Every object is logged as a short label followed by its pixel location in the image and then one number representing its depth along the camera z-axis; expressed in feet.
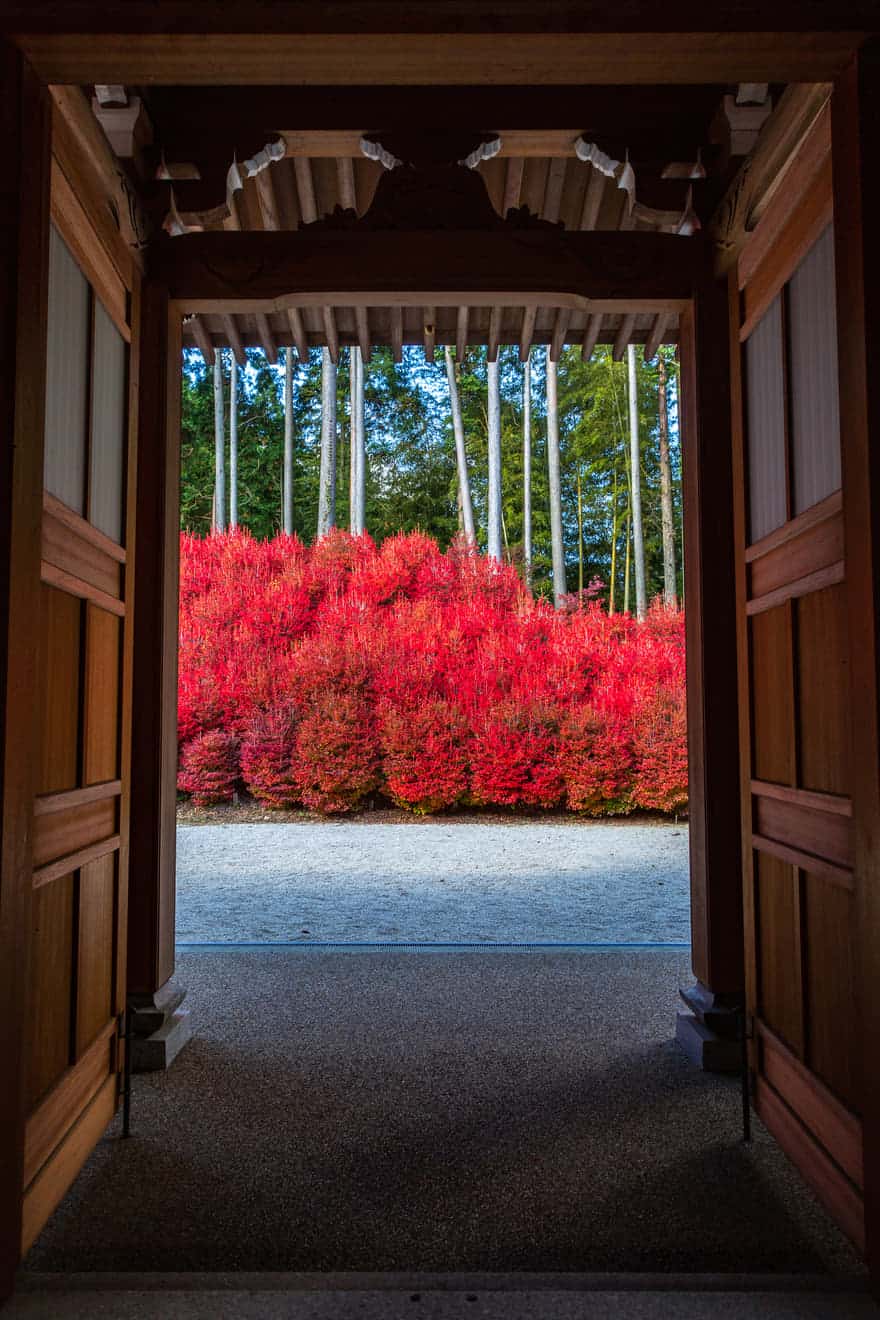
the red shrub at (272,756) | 24.63
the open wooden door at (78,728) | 5.11
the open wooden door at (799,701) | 4.99
